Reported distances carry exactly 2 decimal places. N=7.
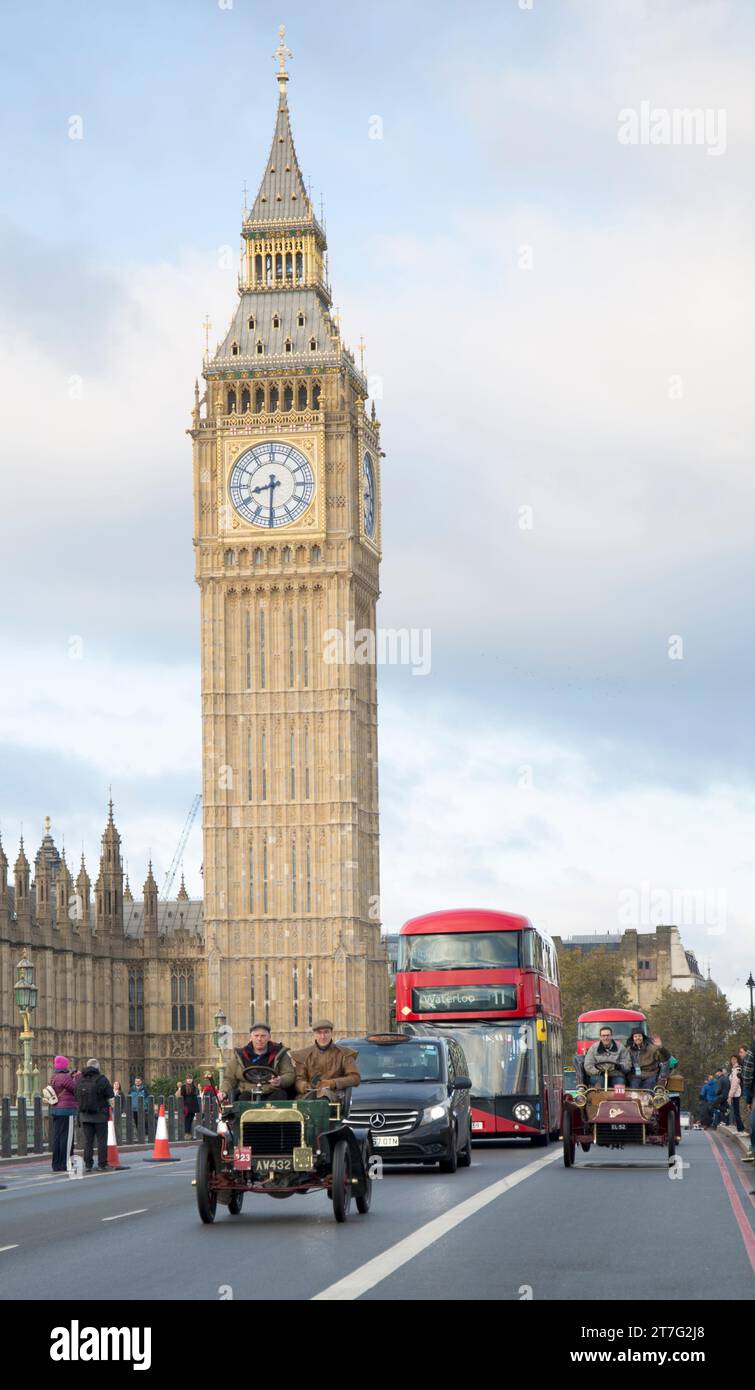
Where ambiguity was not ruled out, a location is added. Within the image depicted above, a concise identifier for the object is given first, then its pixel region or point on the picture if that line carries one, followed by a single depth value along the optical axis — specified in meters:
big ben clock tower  107.44
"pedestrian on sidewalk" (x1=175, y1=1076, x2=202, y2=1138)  52.19
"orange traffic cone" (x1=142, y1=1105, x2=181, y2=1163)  39.25
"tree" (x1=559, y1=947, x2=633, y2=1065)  125.50
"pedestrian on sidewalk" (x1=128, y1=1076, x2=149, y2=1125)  51.15
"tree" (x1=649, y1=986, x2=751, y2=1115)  122.94
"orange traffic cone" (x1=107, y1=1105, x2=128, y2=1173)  36.28
